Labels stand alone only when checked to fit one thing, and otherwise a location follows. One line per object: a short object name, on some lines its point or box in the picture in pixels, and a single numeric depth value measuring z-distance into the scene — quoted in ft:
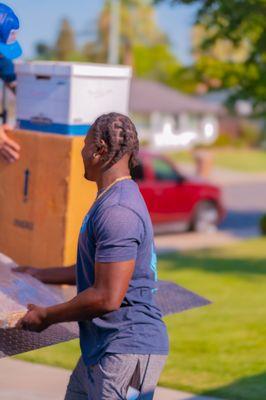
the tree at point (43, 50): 320.05
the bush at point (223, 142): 183.21
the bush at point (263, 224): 62.34
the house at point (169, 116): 198.39
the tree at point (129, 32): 234.99
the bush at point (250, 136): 205.98
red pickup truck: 59.88
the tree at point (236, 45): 38.01
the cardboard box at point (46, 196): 17.57
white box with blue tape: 17.75
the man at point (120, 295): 11.95
